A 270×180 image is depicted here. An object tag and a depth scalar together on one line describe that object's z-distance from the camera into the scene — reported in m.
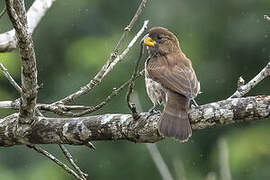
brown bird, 8.41
